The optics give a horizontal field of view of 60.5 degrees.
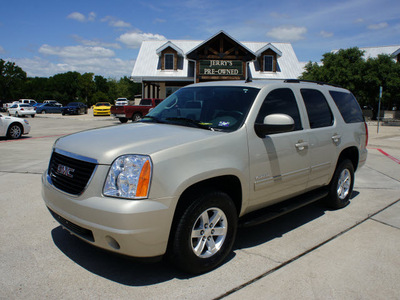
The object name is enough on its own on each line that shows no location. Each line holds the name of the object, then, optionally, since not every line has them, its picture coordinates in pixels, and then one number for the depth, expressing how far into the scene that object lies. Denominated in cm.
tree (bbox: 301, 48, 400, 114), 2883
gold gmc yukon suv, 276
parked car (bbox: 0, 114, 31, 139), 1344
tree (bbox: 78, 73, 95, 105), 8144
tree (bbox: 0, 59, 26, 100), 8906
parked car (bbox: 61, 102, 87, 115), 4028
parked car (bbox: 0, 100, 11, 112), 5447
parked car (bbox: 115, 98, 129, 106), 4879
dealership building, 2641
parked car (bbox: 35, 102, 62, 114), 4391
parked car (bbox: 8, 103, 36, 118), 3532
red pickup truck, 2192
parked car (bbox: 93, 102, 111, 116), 3609
